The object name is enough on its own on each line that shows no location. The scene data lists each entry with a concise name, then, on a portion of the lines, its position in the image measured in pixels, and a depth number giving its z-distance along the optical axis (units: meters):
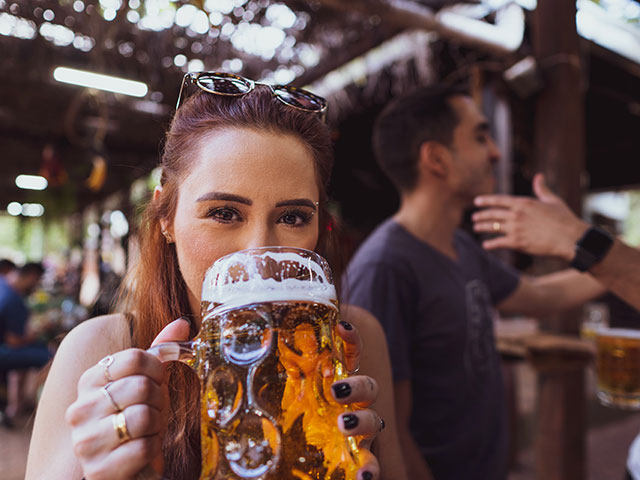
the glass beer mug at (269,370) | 0.55
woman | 0.56
